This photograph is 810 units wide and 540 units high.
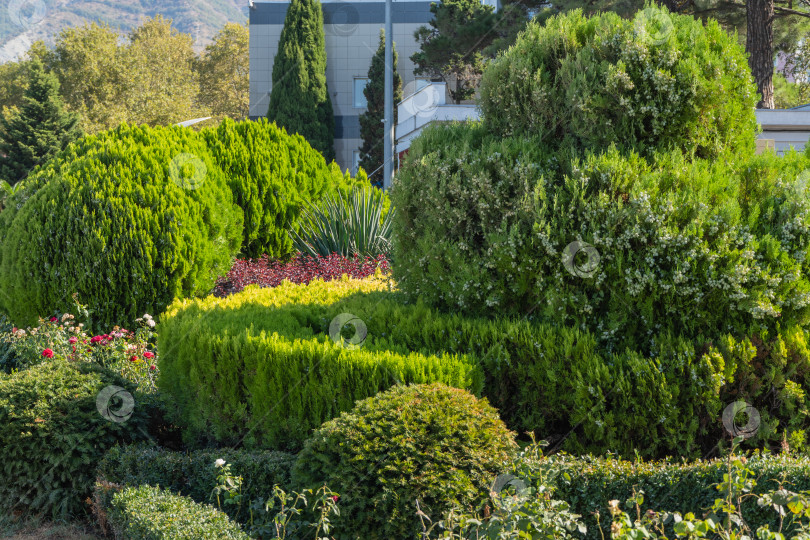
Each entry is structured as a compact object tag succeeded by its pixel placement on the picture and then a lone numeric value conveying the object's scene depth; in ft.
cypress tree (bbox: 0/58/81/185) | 174.70
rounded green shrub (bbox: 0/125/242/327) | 42.09
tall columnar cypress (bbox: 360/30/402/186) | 182.00
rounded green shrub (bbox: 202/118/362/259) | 55.72
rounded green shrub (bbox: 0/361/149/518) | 26.50
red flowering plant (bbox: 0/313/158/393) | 35.70
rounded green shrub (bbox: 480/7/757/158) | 26.73
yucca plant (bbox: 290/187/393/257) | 58.08
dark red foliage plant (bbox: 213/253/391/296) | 52.29
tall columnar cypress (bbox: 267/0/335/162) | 183.32
